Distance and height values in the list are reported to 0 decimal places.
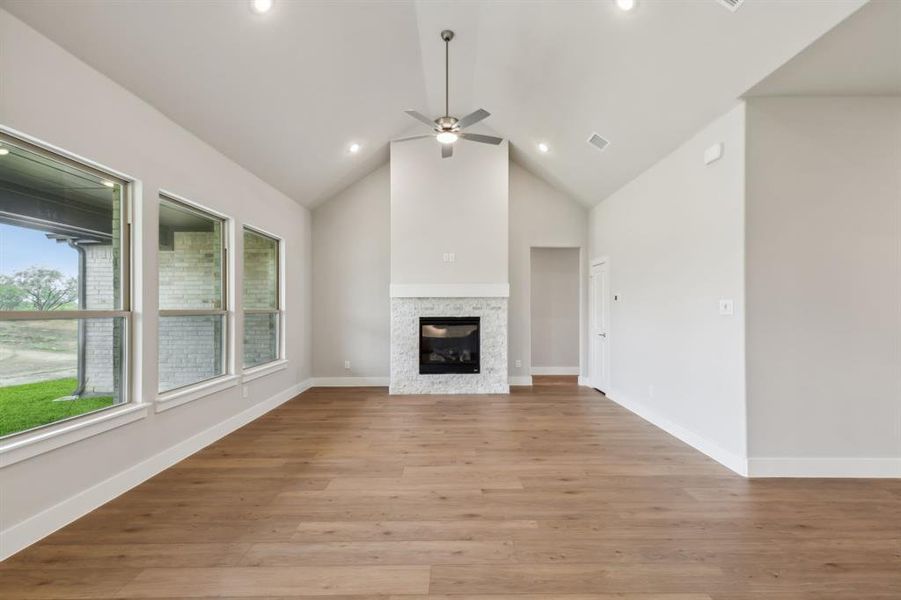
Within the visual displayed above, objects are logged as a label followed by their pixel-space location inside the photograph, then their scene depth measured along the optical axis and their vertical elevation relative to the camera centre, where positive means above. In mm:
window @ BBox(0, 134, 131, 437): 2182 +79
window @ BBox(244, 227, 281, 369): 4703 +4
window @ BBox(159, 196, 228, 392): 3287 +50
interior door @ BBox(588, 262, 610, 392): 5785 -413
